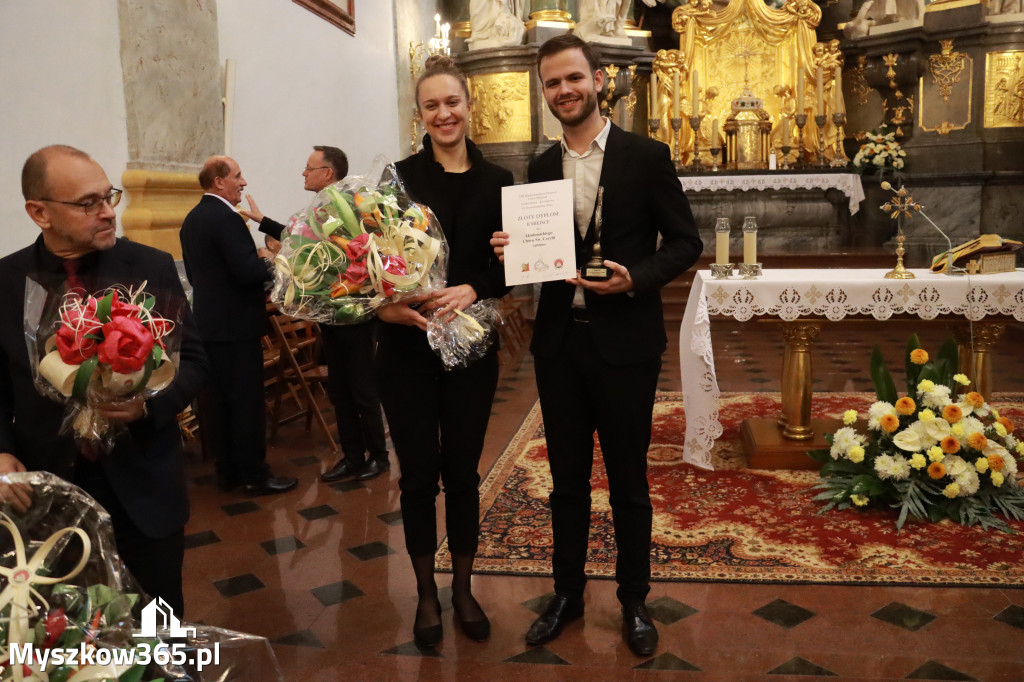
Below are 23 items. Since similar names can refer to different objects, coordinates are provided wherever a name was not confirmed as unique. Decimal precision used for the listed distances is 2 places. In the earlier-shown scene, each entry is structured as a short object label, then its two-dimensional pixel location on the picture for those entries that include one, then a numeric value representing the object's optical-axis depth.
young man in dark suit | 2.65
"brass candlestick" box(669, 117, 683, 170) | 12.66
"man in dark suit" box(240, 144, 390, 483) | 4.87
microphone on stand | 4.96
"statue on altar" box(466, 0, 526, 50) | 11.43
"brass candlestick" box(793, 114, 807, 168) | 12.21
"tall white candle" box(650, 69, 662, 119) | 12.64
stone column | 5.18
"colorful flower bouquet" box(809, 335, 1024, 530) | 3.98
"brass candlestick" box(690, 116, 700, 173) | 11.85
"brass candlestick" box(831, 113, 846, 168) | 11.40
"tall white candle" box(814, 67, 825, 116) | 11.98
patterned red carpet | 3.50
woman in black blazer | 2.69
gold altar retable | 12.42
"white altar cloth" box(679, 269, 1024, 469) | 4.72
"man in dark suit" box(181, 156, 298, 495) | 4.46
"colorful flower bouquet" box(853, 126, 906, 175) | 10.81
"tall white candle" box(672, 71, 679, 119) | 12.72
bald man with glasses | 1.95
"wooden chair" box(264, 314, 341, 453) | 5.46
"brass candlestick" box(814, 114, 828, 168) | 11.62
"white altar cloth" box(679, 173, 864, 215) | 10.94
